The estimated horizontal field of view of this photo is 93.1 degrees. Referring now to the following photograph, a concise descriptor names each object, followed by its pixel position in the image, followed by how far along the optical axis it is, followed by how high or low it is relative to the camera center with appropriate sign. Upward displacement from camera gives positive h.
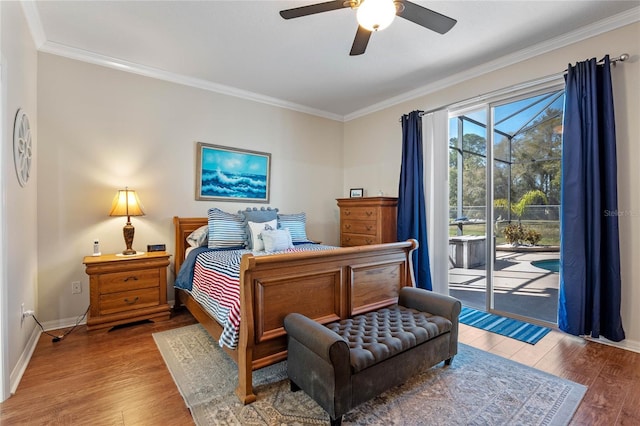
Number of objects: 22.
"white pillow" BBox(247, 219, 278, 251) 3.21 -0.21
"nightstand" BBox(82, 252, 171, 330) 2.82 -0.73
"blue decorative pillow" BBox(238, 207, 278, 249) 3.46 -0.03
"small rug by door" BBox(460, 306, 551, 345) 2.79 -1.14
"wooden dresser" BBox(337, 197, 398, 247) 3.90 -0.10
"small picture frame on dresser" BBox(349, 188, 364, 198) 4.75 +0.32
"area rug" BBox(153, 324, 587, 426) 1.68 -1.14
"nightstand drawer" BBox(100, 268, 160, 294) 2.86 -0.65
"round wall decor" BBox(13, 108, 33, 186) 2.13 +0.52
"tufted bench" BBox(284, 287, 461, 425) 1.56 -0.80
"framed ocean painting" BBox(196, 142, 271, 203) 3.76 +0.52
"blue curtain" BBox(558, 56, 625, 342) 2.47 +0.02
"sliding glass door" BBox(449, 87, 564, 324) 3.09 +0.16
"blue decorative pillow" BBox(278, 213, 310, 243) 3.71 -0.15
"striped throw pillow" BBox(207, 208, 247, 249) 3.25 -0.19
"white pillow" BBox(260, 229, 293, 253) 3.10 -0.28
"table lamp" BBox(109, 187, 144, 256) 3.04 +0.05
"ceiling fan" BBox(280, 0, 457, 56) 1.63 +1.19
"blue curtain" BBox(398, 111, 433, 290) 3.72 +0.19
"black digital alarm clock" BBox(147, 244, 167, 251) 3.32 -0.36
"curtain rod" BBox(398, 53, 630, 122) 2.40 +1.24
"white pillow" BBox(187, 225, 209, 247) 3.35 -0.26
